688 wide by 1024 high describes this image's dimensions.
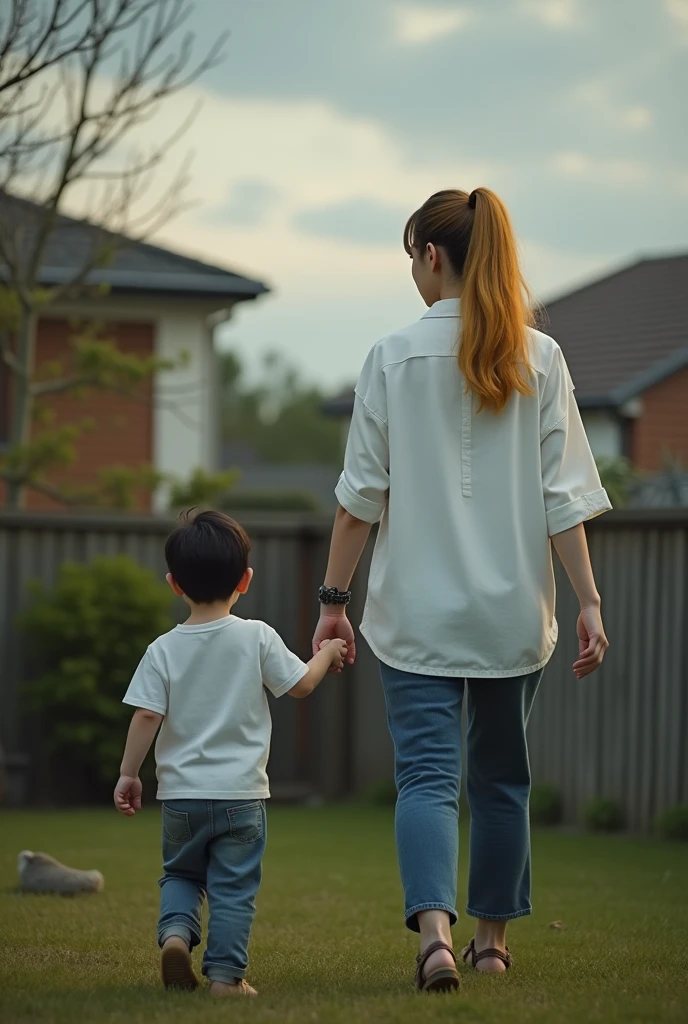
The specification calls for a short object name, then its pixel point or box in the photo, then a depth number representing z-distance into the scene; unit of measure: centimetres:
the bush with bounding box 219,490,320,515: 2858
